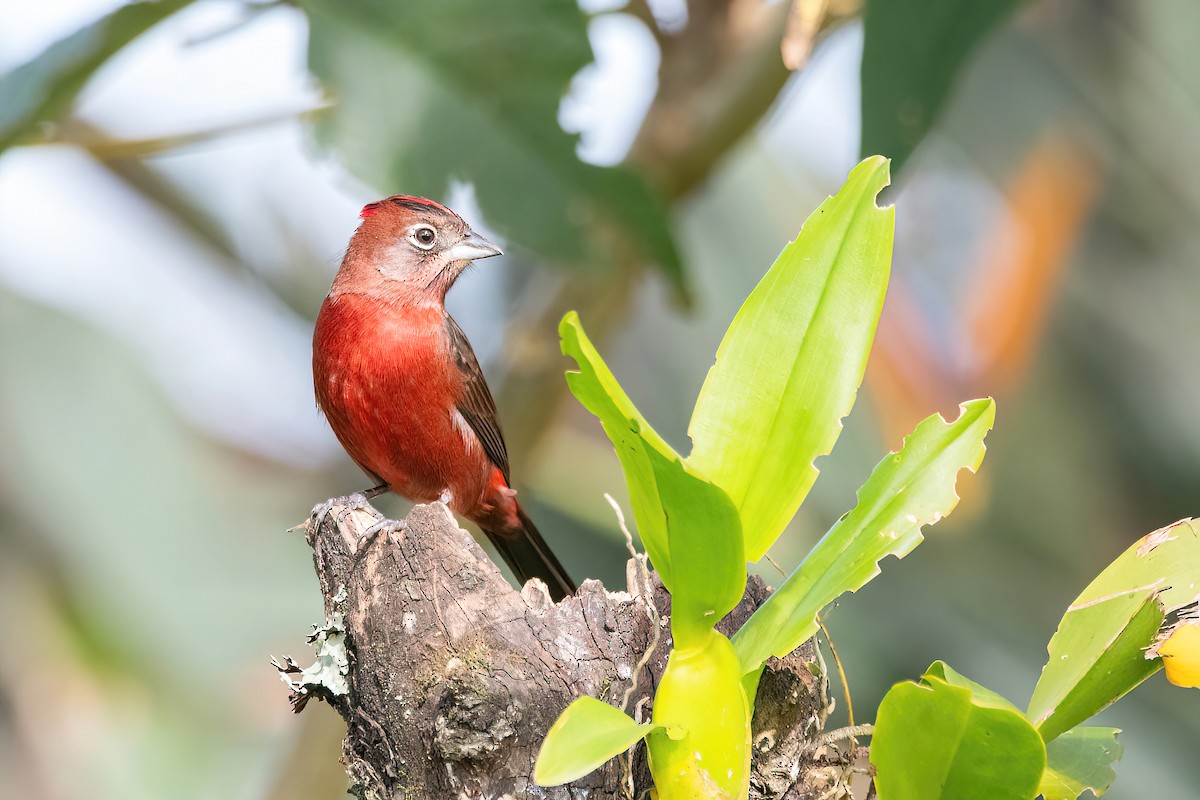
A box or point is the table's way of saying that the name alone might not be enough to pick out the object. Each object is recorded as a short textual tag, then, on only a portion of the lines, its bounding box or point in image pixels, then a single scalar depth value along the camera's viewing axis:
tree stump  3.81
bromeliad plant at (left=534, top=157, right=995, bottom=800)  3.41
